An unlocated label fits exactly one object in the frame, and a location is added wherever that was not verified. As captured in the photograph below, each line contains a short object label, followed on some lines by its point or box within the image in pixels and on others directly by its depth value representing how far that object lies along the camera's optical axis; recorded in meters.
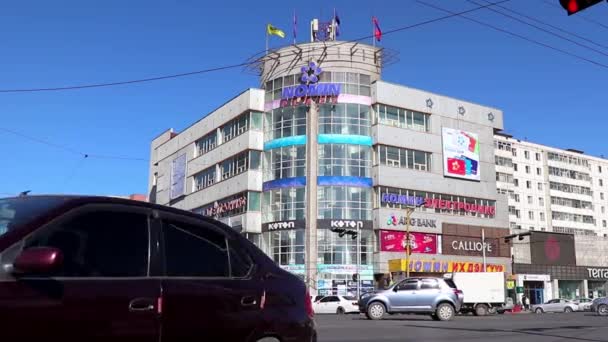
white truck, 36.09
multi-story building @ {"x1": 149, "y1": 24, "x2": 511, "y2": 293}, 53.91
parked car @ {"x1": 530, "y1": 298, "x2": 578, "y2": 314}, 52.44
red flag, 58.62
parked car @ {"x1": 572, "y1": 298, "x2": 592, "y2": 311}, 52.90
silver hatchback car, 21.95
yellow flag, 60.22
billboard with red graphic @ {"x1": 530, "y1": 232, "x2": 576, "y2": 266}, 75.75
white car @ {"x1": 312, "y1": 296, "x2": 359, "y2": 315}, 39.16
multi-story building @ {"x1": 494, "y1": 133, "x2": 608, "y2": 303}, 75.25
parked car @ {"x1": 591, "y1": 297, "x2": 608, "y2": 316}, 33.72
